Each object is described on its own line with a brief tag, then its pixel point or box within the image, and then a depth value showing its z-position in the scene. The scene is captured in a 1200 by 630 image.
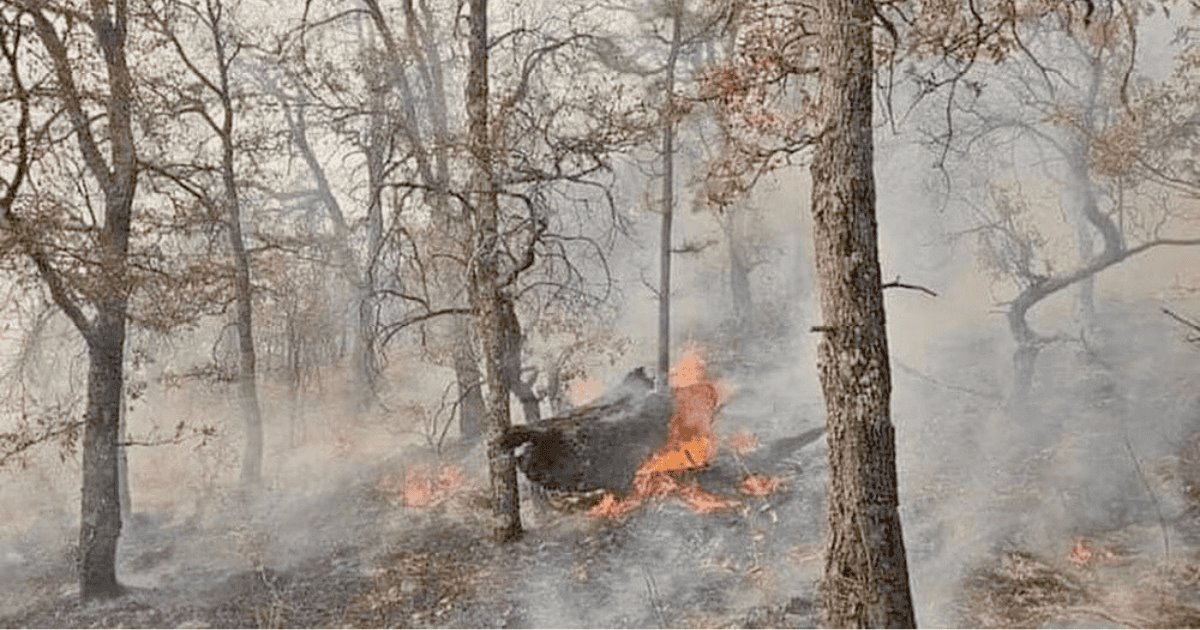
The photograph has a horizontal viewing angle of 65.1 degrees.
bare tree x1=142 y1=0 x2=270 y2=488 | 17.47
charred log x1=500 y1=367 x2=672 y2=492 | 14.48
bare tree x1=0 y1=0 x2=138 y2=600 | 12.87
